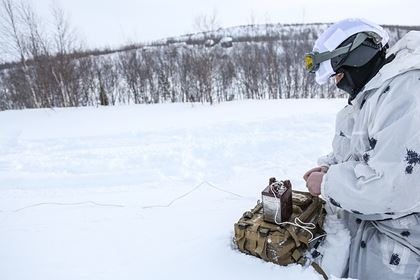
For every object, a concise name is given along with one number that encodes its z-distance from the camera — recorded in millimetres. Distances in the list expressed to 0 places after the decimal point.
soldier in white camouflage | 1237
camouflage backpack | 1627
